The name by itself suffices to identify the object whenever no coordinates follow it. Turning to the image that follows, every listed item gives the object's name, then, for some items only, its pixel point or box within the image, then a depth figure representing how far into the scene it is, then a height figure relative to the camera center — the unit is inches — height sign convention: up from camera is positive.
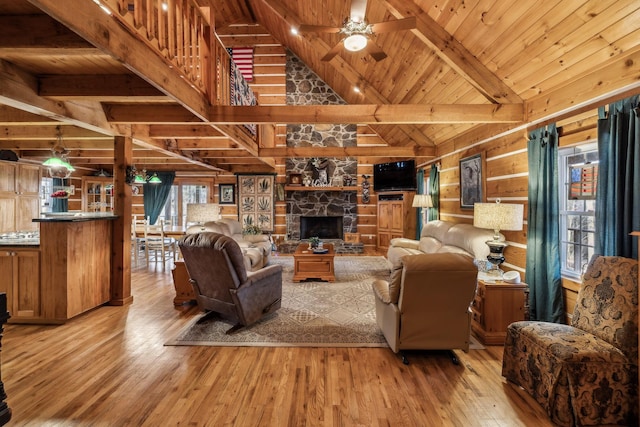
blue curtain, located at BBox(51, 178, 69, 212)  289.8 +7.6
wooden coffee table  208.2 -38.5
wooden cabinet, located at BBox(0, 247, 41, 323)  136.9 -32.0
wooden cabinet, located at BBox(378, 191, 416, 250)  304.2 -5.6
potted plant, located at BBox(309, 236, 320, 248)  219.9 -23.0
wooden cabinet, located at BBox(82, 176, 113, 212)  329.7 +19.8
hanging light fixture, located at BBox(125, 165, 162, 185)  164.2 +20.1
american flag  341.1 +175.0
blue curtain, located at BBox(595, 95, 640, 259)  91.2 +10.4
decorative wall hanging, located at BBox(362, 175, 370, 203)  343.9 +28.0
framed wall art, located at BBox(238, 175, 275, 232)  348.5 +13.1
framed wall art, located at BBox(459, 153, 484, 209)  183.9 +20.2
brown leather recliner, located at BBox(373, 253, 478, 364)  96.0 -30.0
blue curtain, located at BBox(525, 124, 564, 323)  122.0 -9.0
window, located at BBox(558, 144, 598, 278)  118.0 +2.8
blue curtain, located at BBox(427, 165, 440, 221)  258.4 +19.6
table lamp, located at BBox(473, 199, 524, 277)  124.4 -3.4
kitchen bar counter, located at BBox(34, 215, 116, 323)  137.0 -25.9
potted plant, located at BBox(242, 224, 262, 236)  262.8 -17.2
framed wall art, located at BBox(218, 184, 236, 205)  355.9 +20.4
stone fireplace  346.3 +54.6
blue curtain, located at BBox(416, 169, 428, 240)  290.8 +21.0
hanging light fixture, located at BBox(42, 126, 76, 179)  149.4 +24.5
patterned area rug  119.2 -50.7
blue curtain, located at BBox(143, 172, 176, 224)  352.2 +18.9
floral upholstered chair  73.9 -37.1
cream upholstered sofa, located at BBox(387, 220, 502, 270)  155.5 -18.5
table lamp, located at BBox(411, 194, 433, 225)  250.8 +8.9
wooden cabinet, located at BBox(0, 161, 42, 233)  230.2 +12.2
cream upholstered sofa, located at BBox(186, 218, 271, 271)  208.4 -25.5
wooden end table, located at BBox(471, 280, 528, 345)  118.6 -38.0
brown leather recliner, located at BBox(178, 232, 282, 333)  117.6 -28.7
